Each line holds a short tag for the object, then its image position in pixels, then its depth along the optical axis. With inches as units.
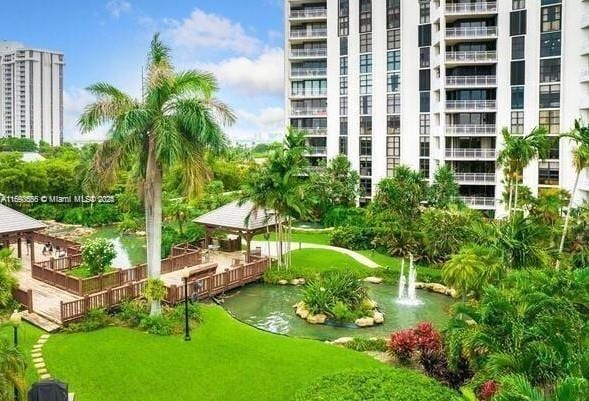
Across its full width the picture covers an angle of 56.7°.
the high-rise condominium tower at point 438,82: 1462.8
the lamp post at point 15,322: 475.1
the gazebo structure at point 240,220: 1000.2
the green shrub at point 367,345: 615.8
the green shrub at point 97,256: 836.0
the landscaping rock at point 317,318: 745.6
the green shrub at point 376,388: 421.4
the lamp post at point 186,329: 617.2
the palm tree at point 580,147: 783.1
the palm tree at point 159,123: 630.5
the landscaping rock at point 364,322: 736.3
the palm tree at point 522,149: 926.4
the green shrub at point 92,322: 647.1
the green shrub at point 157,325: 638.5
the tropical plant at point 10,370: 328.8
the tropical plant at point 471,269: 613.9
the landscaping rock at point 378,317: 751.1
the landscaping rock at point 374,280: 968.3
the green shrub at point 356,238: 1203.9
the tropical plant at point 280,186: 941.8
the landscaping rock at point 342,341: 636.7
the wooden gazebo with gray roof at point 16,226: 889.0
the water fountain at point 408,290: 857.5
